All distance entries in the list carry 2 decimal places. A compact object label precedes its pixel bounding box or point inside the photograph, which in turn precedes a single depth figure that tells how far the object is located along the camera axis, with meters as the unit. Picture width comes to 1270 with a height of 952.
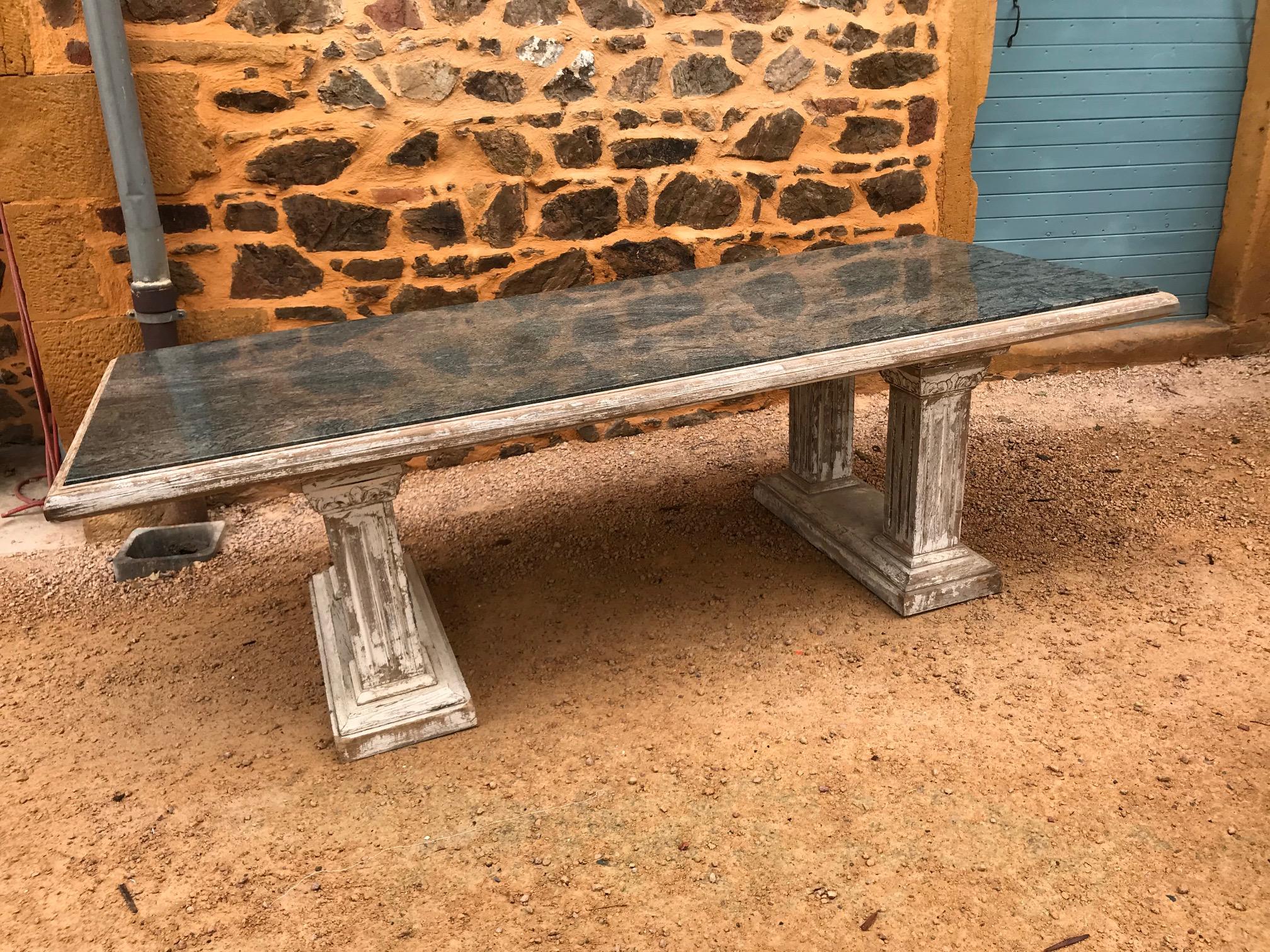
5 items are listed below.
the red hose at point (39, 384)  3.10
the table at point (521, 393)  1.92
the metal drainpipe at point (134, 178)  2.77
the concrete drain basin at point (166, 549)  3.05
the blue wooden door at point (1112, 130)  4.13
